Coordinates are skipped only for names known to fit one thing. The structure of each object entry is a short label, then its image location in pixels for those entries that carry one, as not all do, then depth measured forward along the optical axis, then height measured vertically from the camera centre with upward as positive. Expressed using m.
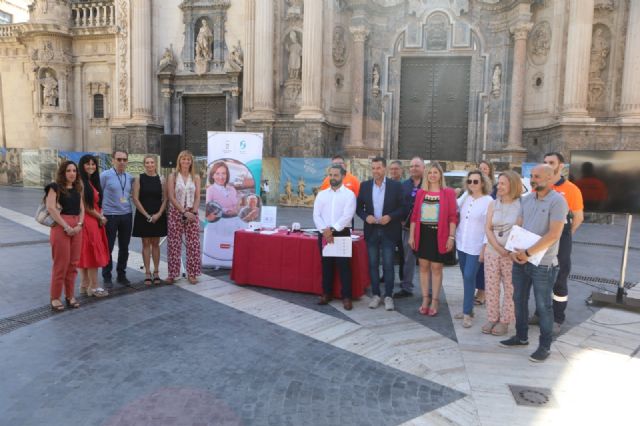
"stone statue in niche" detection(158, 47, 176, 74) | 21.34 +4.73
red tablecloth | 6.82 -1.53
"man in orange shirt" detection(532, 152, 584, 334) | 5.55 -0.67
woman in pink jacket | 5.89 -0.76
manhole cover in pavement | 3.93 -1.99
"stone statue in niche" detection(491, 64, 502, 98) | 19.27 +3.93
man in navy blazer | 6.34 -0.70
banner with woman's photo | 8.51 -0.59
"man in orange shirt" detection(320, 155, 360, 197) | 7.96 -0.28
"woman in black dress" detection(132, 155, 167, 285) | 7.23 -0.78
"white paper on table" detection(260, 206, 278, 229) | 7.73 -0.90
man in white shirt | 6.27 -0.69
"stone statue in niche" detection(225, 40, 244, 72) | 20.53 +4.78
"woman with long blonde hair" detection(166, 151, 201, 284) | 7.37 -0.88
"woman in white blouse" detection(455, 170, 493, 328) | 5.66 -0.75
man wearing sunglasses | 7.14 -0.72
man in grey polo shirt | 4.58 -0.76
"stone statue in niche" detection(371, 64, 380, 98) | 20.30 +3.99
